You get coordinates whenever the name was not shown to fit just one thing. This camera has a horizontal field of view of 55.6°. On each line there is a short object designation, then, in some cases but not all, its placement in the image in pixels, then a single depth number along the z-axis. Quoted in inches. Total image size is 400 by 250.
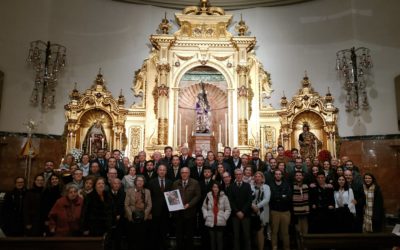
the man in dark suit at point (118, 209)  218.8
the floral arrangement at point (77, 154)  359.9
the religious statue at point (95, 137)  419.5
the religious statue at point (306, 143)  407.4
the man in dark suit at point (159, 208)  227.0
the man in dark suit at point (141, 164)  263.1
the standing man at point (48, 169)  245.9
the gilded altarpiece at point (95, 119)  419.5
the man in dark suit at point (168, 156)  275.8
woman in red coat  194.5
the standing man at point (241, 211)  221.9
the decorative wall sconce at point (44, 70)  414.3
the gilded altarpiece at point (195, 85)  430.6
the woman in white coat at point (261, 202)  229.3
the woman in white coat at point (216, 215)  219.9
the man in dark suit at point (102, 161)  258.9
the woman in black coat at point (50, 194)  216.5
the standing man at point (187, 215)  224.7
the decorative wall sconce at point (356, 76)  422.0
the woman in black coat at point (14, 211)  217.5
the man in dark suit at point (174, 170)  252.5
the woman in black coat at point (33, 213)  213.2
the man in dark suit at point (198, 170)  251.8
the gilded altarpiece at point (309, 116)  423.2
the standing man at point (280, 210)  231.6
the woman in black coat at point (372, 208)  240.4
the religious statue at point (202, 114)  416.2
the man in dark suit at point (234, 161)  280.4
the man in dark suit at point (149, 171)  251.6
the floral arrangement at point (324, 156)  325.4
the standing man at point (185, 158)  274.1
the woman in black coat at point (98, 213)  197.5
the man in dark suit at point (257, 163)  283.9
